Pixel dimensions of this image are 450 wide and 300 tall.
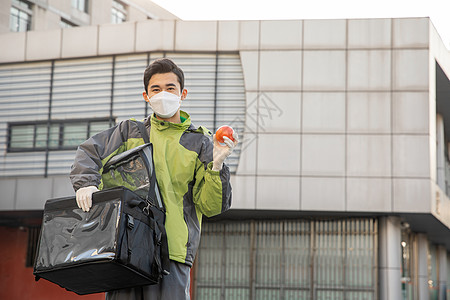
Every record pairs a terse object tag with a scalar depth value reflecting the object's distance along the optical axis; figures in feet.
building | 58.75
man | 12.23
